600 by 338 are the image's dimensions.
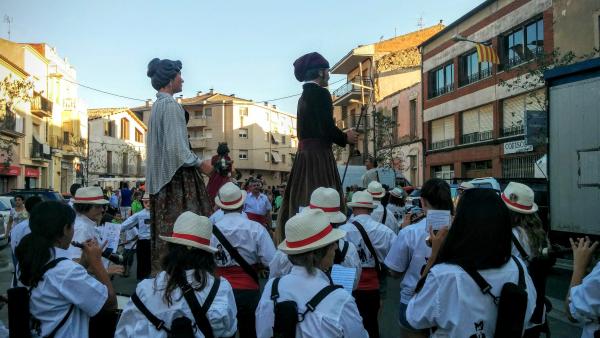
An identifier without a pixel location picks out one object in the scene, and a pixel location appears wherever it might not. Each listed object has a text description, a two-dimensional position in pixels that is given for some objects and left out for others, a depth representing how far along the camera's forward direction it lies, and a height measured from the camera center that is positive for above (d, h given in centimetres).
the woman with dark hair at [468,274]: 316 -53
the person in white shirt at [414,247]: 510 -62
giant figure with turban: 490 +3
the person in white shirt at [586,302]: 334 -72
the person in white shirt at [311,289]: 319 -63
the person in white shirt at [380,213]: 822 -53
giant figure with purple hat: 562 +30
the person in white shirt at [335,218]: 478 -35
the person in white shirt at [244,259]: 526 -74
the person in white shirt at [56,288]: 368 -70
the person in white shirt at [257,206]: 1323 -71
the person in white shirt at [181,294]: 332 -67
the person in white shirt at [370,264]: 584 -87
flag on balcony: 2801 +561
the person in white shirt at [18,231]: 705 -67
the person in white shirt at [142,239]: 1046 -115
